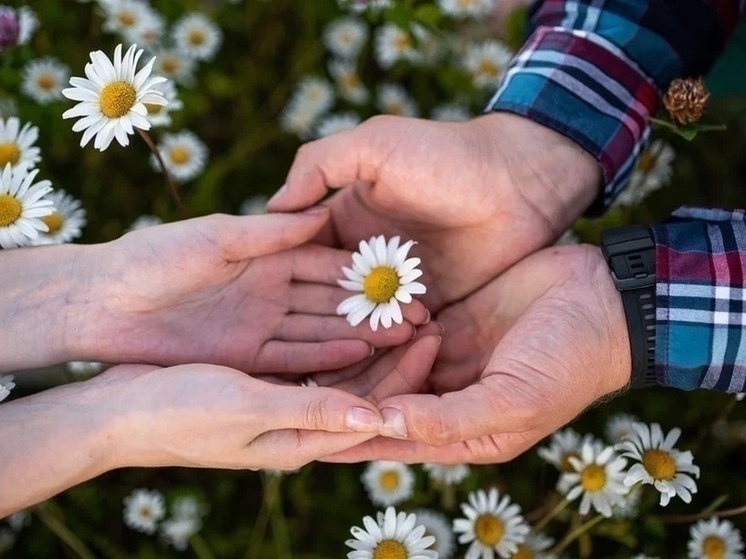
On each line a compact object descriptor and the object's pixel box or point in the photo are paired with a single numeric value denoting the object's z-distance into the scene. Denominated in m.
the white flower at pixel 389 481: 0.64
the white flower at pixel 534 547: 0.58
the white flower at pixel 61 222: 0.59
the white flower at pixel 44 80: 0.69
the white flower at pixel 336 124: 0.75
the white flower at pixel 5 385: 0.52
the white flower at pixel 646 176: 0.67
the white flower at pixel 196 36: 0.75
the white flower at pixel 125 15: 0.70
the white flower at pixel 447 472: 0.62
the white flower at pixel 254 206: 0.74
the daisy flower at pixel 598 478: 0.57
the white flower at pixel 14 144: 0.58
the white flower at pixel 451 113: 0.76
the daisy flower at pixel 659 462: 0.53
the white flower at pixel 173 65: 0.71
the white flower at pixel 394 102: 0.77
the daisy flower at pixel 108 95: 0.53
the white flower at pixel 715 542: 0.58
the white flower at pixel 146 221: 0.69
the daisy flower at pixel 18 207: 0.55
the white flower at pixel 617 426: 0.64
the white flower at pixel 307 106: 0.77
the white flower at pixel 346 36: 0.79
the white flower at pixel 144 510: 0.65
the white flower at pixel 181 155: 0.71
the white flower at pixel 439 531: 0.61
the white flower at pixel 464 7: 0.74
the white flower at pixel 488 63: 0.76
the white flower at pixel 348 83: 0.78
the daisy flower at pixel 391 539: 0.54
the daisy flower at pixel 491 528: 0.58
